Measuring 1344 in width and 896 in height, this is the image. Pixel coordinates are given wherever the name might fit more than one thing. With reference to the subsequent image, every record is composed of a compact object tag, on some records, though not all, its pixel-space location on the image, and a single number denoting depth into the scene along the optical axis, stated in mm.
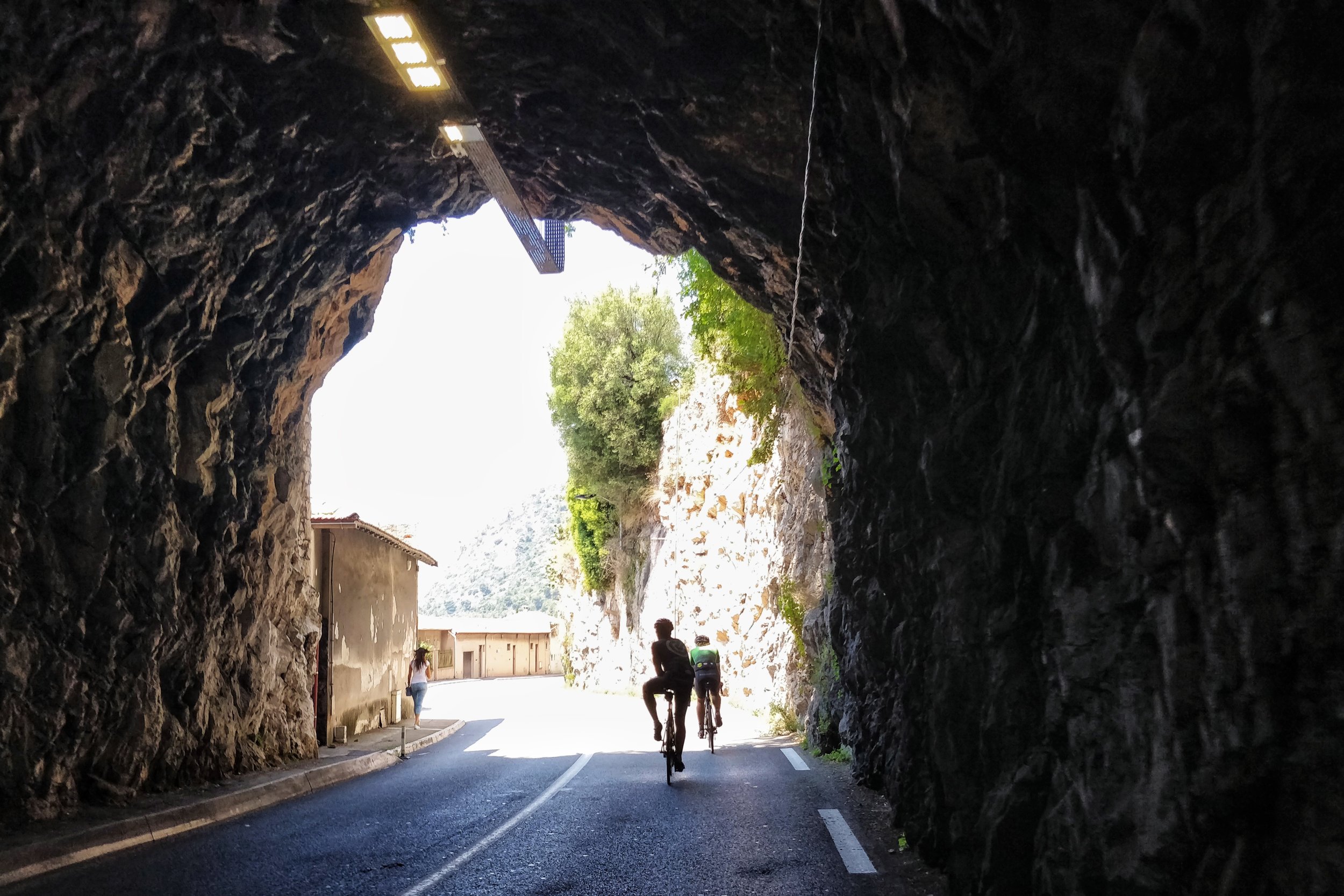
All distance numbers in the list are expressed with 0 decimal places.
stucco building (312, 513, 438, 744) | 17672
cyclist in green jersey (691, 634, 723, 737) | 15070
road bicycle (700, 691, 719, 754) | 14445
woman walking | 19203
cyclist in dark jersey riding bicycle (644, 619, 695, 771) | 11664
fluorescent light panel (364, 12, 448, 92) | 8227
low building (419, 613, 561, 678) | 59094
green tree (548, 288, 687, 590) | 33688
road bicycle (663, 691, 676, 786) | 10734
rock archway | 3084
